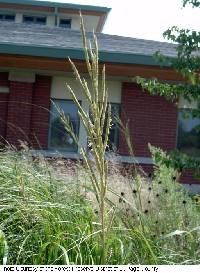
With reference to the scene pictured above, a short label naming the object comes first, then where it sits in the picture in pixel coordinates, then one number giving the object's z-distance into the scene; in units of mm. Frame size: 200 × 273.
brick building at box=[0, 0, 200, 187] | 12352
